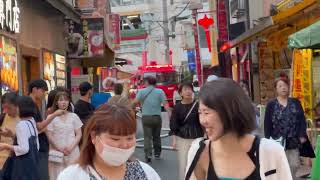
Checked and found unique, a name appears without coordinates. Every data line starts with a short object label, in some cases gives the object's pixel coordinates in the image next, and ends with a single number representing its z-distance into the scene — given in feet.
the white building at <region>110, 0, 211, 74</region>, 204.85
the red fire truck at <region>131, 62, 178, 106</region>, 144.25
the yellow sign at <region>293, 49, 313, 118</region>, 40.81
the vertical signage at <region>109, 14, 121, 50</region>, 101.72
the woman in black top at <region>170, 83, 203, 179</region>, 31.89
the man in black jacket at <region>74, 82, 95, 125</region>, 32.09
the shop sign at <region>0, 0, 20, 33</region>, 36.38
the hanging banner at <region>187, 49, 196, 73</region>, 148.91
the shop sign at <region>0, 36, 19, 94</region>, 37.40
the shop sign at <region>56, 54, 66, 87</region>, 57.82
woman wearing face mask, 9.73
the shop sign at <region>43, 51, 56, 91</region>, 51.52
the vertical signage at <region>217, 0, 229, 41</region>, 95.66
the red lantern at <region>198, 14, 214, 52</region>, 95.09
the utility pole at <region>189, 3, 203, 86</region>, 104.66
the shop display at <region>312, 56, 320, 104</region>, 40.78
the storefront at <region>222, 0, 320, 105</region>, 43.65
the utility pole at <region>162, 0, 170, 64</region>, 179.25
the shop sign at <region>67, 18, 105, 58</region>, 65.87
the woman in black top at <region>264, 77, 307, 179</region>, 27.50
